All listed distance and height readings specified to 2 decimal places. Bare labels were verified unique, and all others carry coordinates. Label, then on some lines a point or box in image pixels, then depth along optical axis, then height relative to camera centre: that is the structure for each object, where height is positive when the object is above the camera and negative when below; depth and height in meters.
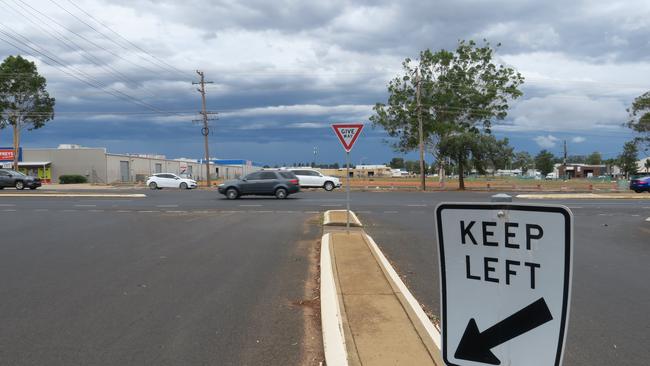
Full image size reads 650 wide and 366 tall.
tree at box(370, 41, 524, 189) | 43.69 +6.23
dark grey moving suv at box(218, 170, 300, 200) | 28.33 -0.55
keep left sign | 1.88 -0.43
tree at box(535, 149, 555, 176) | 132.00 +1.54
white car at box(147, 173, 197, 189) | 44.66 -0.32
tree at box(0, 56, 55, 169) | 51.03 +8.52
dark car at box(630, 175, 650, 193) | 39.19 -1.40
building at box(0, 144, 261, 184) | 65.88 +2.10
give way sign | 12.27 +0.96
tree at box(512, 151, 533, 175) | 140.73 +1.83
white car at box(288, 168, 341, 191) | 40.09 -0.52
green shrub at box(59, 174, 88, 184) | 62.10 +0.22
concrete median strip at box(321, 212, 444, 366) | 4.46 -1.53
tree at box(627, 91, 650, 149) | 49.19 +4.74
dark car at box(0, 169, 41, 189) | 38.16 +0.15
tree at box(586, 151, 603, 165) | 176.62 +2.68
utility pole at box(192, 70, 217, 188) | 52.28 +6.20
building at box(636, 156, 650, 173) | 122.47 +0.63
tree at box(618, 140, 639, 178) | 83.07 +0.62
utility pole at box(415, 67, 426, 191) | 42.06 +3.44
